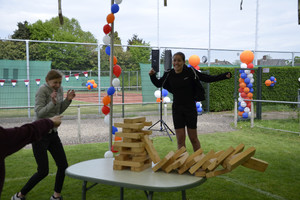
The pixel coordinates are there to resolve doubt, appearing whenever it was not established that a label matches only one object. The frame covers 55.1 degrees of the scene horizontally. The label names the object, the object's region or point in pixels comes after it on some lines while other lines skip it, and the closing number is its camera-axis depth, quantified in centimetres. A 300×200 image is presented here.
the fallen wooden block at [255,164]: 241
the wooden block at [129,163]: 274
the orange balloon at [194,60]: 1173
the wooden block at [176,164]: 259
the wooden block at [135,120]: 287
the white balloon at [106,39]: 404
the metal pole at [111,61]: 387
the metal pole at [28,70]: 1159
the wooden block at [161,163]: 262
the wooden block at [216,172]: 243
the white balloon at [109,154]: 374
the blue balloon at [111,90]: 392
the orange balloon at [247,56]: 1116
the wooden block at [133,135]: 277
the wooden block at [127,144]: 276
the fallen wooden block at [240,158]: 234
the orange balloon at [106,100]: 393
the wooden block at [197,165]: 247
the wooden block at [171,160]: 266
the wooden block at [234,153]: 246
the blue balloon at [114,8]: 388
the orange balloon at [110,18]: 380
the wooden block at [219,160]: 242
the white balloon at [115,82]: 399
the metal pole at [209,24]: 1780
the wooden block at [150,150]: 277
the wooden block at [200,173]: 247
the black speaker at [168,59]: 774
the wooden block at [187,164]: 255
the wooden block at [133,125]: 279
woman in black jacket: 426
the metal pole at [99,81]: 1273
